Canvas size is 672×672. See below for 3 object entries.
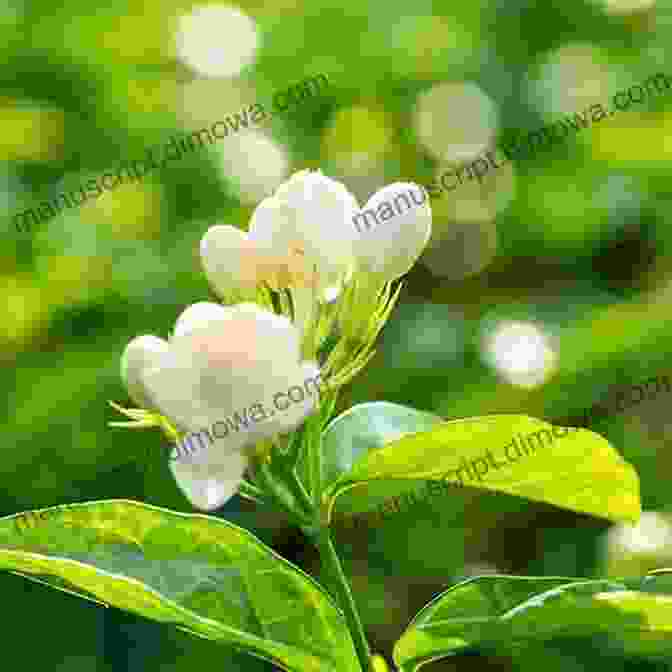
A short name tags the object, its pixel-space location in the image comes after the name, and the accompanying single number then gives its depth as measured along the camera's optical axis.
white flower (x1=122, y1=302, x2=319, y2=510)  0.33
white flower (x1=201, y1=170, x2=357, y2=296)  0.36
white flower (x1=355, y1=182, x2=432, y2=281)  0.37
